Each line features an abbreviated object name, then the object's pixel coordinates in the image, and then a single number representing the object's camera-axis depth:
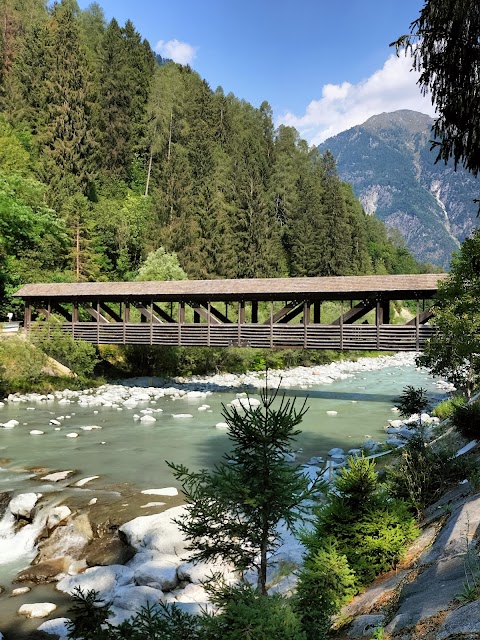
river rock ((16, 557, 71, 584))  6.25
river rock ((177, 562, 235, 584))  5.73
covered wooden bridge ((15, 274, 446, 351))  17.03
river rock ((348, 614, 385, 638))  3.31
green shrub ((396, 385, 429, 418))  7.73
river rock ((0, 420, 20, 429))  13.78
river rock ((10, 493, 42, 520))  7.86
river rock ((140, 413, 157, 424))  14.97
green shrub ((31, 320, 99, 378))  20.98
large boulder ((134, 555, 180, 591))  5.75
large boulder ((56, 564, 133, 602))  5.82
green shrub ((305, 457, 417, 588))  4.43
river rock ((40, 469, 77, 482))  9.42
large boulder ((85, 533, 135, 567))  6.62
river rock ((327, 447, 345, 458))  10.69
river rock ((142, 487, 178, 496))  8.53
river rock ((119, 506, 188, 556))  6.54
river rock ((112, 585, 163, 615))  5.27
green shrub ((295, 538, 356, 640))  3.57
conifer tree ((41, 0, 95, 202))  34.81
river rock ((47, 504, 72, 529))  7.46
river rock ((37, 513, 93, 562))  6.89
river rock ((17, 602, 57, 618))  5.38
